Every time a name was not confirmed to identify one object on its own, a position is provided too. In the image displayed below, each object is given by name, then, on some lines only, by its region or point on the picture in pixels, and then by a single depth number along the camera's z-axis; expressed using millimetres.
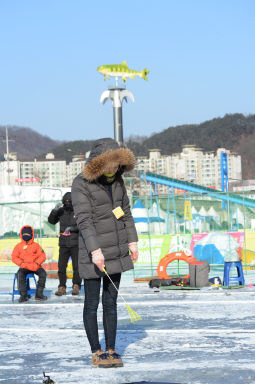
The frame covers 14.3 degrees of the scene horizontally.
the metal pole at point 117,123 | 85355
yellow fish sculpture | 86693
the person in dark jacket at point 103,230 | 6667
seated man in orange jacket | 13044
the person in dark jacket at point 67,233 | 13602
